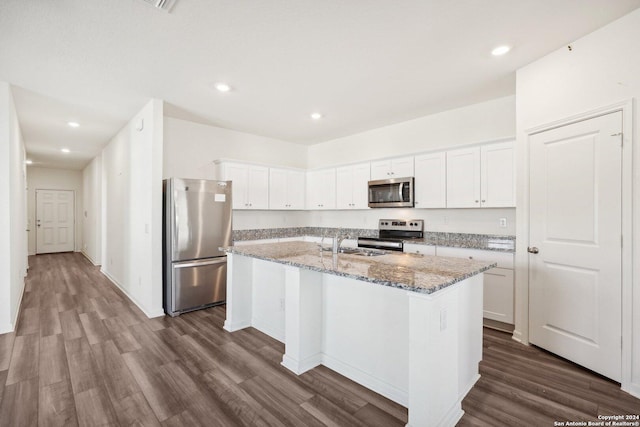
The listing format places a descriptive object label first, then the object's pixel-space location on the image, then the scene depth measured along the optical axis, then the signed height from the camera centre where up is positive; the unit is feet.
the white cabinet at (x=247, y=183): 15.35 +1.50
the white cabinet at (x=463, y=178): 12.10 +1.40
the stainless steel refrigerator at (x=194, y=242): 12.44 -1.34
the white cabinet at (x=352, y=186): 16.16 +1.40
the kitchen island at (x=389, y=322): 5.31 -2.51
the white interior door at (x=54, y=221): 28.58 -1.00
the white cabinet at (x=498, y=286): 10.51 -2.69
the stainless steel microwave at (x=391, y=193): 14.15 +0.92
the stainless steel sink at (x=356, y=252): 9.54 -1.33
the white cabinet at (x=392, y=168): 14.38 +2.16
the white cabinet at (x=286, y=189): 17.38 +1.36
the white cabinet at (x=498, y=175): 11.16 +1.40
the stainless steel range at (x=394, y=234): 13.99 -1.15
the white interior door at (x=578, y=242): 7.43 -0.84
